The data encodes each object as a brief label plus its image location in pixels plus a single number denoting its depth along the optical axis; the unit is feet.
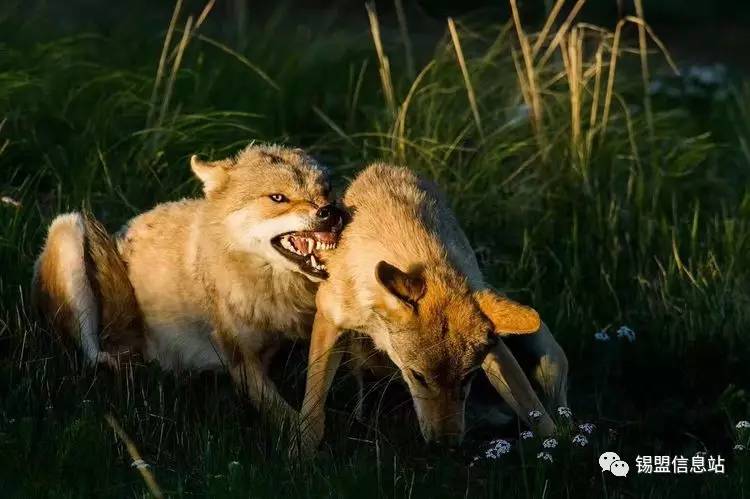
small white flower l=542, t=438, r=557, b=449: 37.59
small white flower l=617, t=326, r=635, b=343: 48.39
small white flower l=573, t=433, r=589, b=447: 37.81
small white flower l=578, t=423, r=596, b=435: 39.24
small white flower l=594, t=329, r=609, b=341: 48.26
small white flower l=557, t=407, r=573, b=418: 39.52
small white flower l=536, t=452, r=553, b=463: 37.04
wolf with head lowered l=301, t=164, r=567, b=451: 38.65
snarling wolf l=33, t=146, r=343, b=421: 42.14
